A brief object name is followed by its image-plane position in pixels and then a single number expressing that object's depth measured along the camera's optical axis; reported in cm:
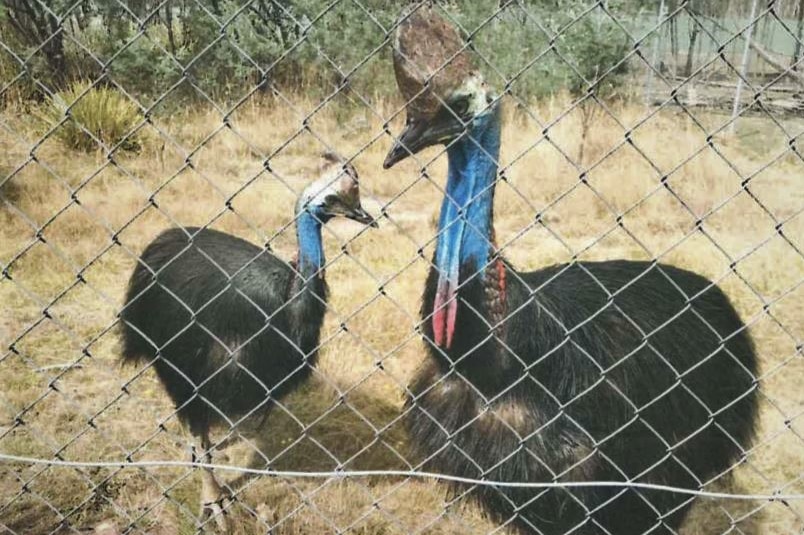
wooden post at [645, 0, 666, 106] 941
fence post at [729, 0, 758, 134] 758
